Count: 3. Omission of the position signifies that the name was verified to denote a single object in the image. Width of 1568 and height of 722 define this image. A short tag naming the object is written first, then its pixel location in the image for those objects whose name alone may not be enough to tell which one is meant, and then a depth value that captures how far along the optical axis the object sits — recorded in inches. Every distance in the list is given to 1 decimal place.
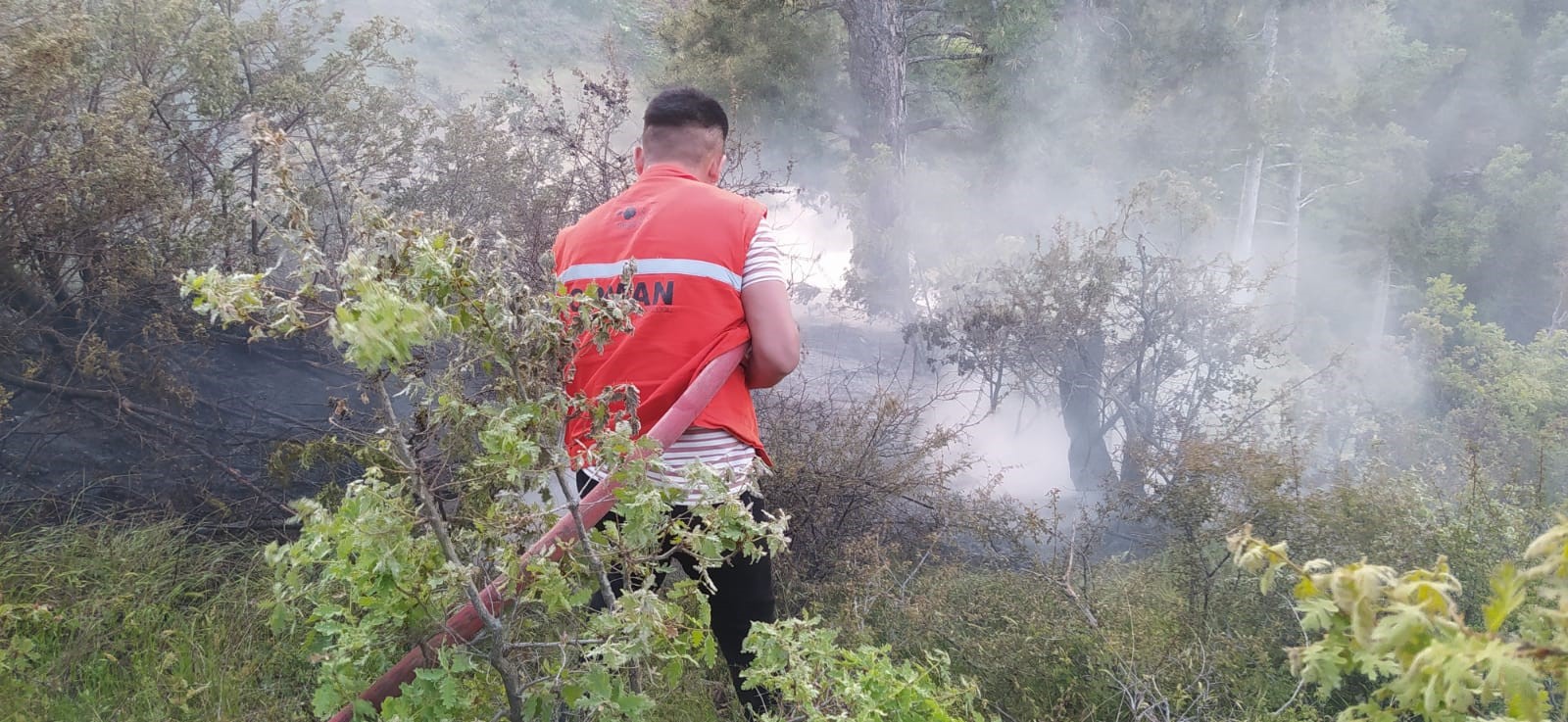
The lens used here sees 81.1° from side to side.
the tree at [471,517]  55.7
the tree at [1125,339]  294.0
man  88.3
